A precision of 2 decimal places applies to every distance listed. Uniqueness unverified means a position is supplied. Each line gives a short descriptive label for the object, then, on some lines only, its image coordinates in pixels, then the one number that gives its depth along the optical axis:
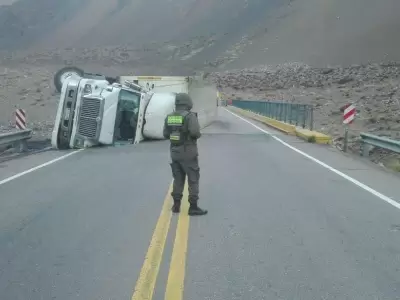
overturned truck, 19.48
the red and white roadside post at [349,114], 20.28
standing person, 8.59
